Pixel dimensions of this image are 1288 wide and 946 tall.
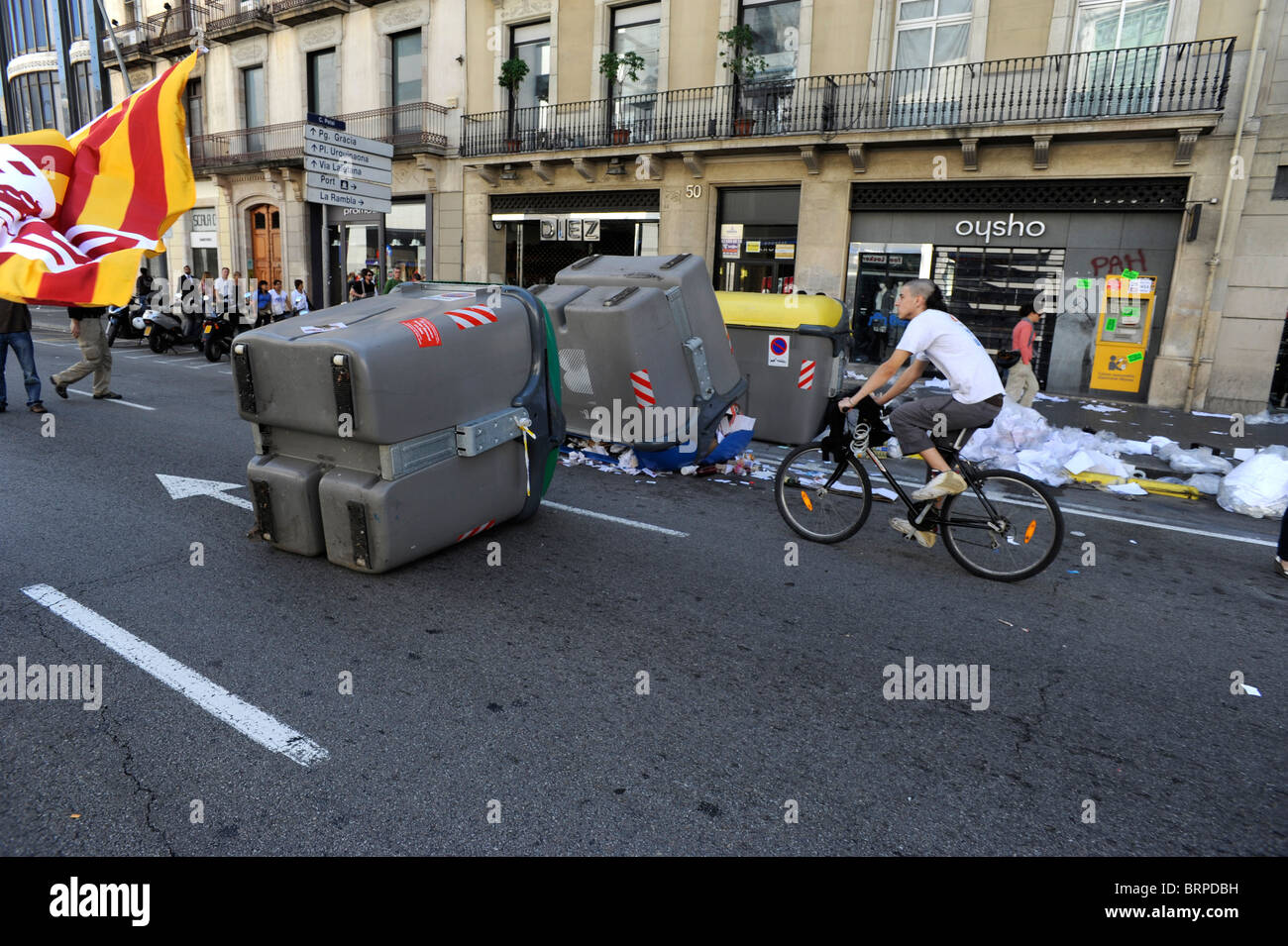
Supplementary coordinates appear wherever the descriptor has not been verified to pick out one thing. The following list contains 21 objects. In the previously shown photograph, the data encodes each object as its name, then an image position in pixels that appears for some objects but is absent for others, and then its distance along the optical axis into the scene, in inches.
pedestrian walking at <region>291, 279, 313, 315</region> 756.6
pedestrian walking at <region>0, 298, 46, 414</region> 344.2
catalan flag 215.3
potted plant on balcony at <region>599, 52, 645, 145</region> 711.1
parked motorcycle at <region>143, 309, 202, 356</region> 627.8
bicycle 191.8
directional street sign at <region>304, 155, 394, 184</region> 447.8
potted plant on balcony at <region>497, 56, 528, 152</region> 772.6
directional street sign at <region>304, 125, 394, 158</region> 442.9
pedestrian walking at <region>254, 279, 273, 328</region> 744.3
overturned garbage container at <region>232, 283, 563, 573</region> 169.3
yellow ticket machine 554.9
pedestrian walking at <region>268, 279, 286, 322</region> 743.1
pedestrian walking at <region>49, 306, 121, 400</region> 375.6
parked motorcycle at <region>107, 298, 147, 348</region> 650.8
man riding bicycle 197.8
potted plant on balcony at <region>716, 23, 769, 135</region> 646.5
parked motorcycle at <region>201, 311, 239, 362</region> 607.5
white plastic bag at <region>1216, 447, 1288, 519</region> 273.7
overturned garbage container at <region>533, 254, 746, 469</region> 274.1
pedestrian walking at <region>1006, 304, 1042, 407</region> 440.8
